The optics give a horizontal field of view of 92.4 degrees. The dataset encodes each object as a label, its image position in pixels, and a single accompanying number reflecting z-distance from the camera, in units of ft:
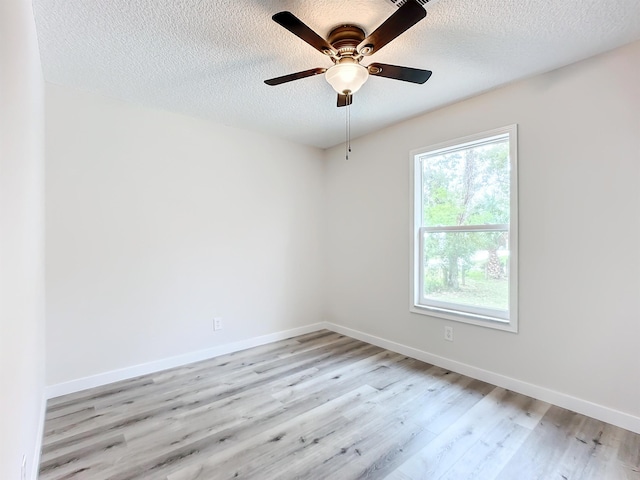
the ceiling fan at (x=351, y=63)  5.30
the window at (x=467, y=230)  8.39
